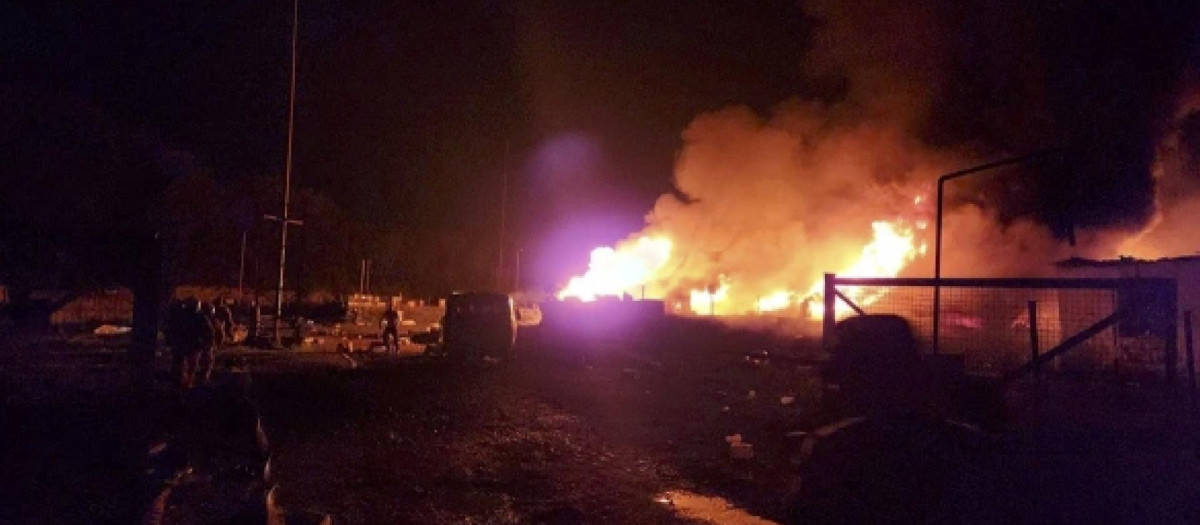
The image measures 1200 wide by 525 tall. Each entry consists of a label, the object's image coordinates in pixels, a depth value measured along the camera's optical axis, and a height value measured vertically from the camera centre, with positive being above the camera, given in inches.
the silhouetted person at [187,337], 546.3 -24.7
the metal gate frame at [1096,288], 305.4 +13.2
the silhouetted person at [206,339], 553.9 -26.5
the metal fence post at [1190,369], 292.5 -11.8
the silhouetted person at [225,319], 678.1 -17.4
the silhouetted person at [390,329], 874.8 -25.0
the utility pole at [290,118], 917.2 +184.1
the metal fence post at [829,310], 413.7 +3.9
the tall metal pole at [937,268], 379.2 +27.2
